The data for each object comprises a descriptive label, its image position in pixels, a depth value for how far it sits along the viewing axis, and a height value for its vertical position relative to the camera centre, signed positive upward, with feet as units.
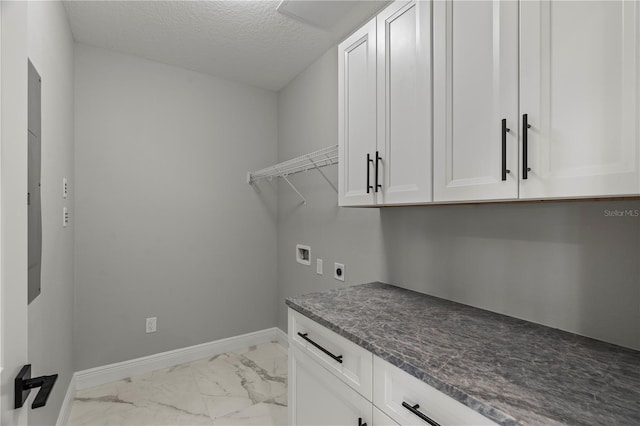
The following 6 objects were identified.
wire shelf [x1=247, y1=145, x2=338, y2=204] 7.01 +1.16
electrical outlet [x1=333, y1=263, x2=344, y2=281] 7.61 -1.42
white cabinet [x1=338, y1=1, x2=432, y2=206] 4.26 +1.55
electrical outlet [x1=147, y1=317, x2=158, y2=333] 8.45 -2.98
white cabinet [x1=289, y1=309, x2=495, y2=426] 2.92 -1.97
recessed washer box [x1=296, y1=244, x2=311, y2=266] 8.87 -1.20
